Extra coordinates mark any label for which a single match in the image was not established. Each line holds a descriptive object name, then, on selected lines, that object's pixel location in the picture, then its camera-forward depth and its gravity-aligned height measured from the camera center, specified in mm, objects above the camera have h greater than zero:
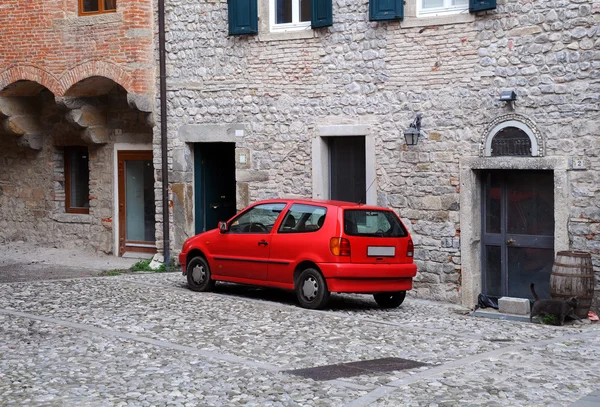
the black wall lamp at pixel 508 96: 13109 +1126
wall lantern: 14086 +688
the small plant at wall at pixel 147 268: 16859 -1545
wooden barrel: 11750 -1278
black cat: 11523 -1599
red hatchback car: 11734 -902
